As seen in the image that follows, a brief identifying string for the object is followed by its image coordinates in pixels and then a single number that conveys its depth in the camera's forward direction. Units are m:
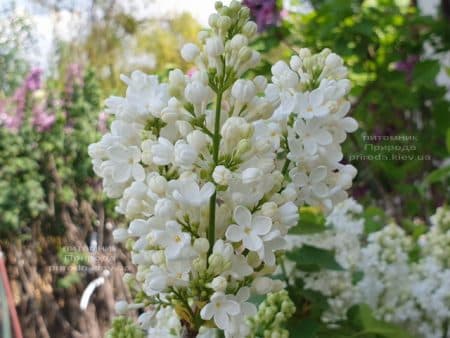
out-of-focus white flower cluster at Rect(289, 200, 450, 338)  0.55
